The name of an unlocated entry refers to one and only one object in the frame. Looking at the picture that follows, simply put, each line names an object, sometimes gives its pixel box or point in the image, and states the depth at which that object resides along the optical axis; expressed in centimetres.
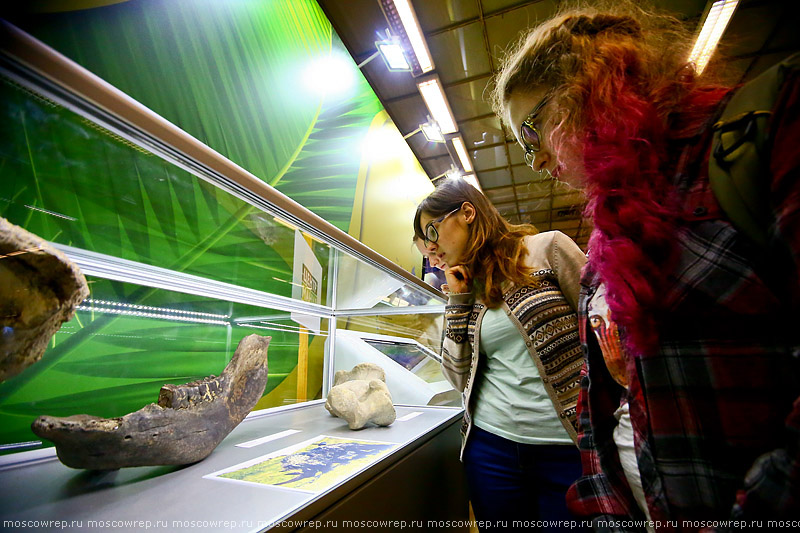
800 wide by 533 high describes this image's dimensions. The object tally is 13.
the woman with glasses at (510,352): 113
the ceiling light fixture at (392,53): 384
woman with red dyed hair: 44
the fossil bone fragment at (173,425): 80
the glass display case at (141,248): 75
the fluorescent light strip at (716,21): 354
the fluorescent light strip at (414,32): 346
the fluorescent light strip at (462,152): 575
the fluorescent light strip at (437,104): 453
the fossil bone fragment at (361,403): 161
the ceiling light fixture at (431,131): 533
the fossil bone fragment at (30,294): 61
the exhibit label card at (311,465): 91
